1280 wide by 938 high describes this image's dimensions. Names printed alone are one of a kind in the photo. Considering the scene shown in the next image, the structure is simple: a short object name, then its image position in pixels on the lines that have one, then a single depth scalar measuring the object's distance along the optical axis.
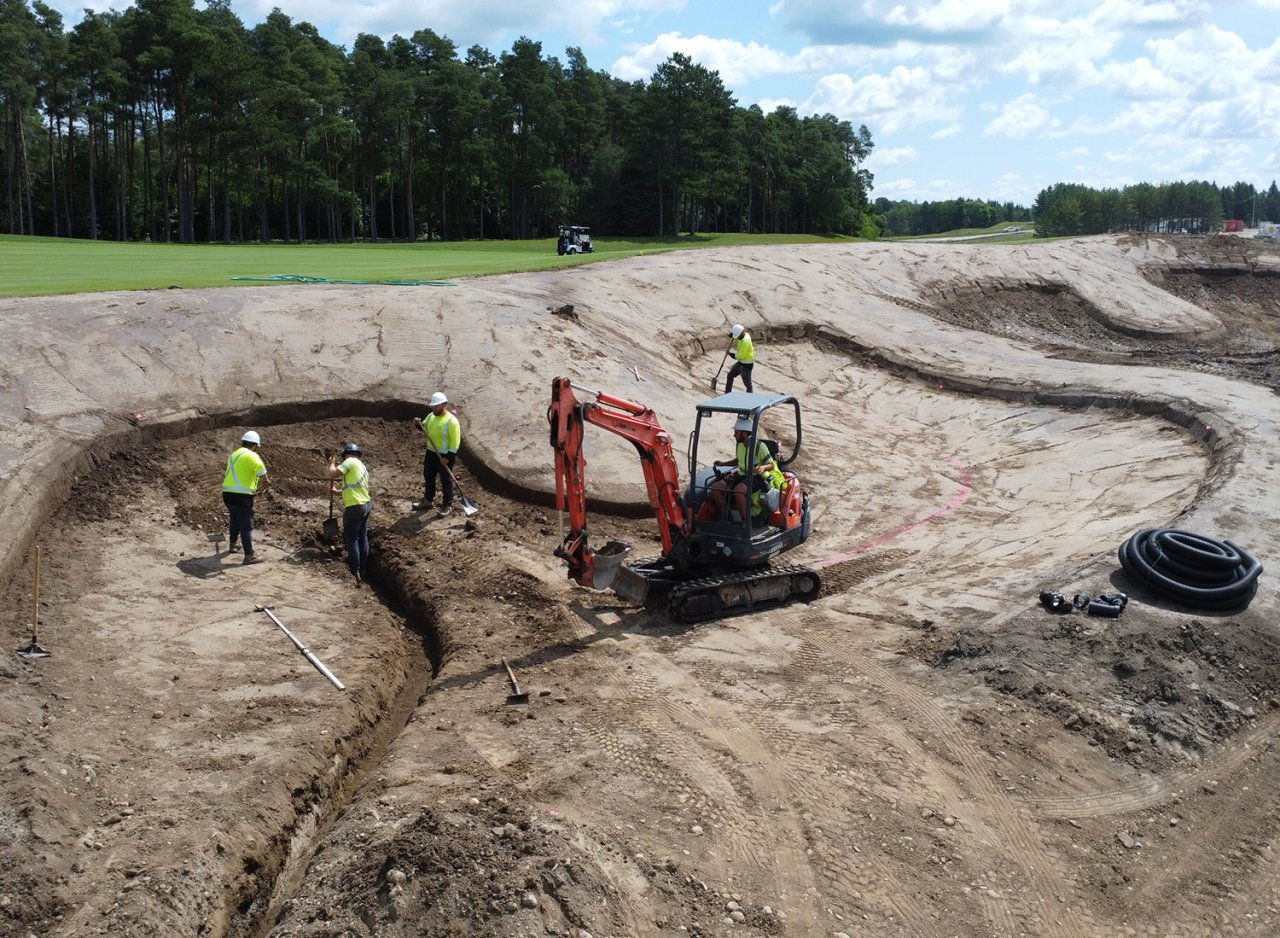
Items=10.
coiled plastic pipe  11.56
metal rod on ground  10.66
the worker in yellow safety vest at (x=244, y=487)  13.52
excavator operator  12.86
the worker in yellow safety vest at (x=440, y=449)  15.54
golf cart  47.03
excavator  12.16
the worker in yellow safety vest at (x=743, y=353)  22.28
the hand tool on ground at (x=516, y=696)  10.28
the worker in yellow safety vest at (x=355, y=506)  13.75
